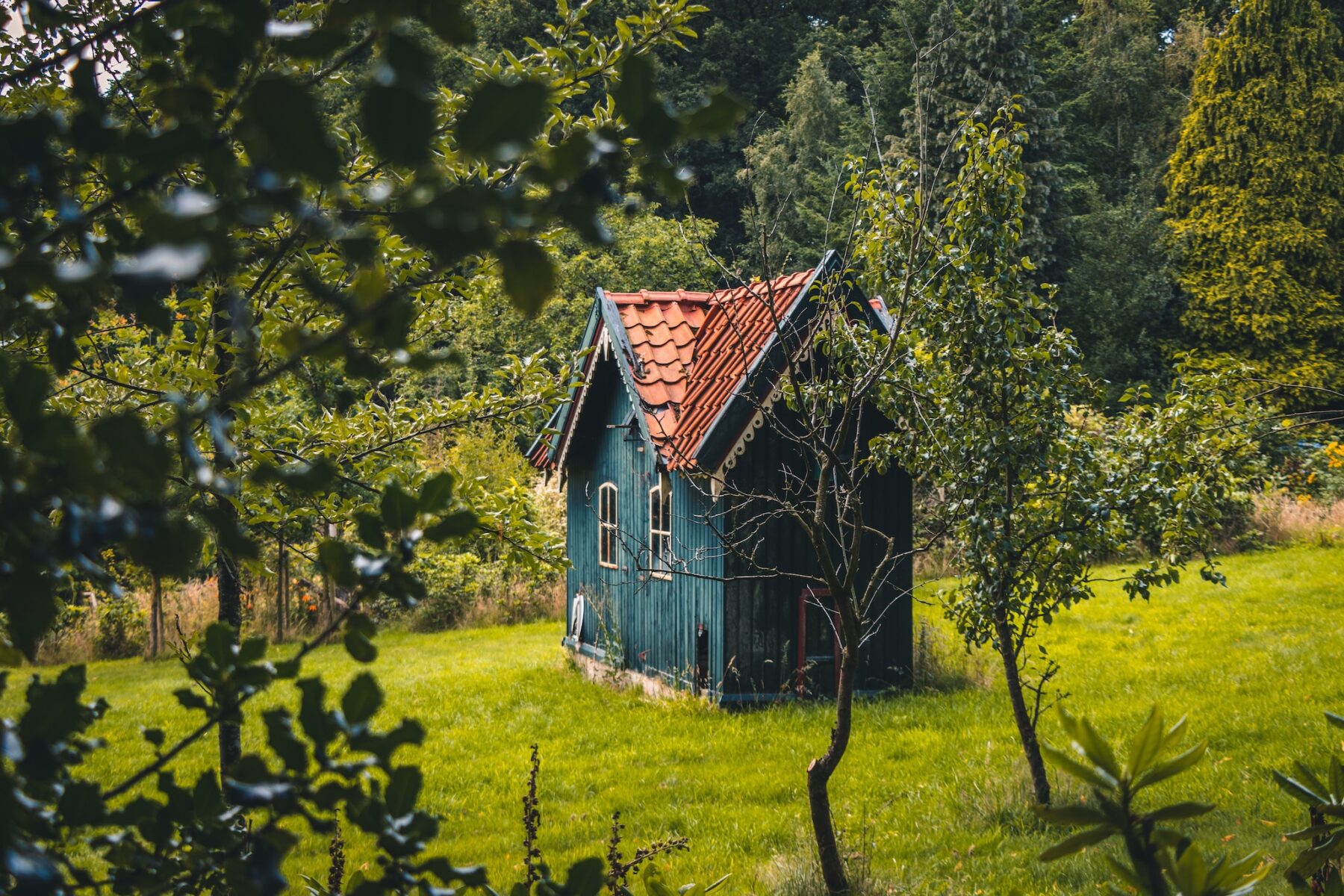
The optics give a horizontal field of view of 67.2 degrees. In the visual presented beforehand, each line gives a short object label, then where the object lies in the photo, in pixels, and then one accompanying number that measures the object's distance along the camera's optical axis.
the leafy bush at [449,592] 17.70
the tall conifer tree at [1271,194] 22.62
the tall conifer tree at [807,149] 26.28
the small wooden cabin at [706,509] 9.45
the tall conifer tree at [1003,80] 23.66
